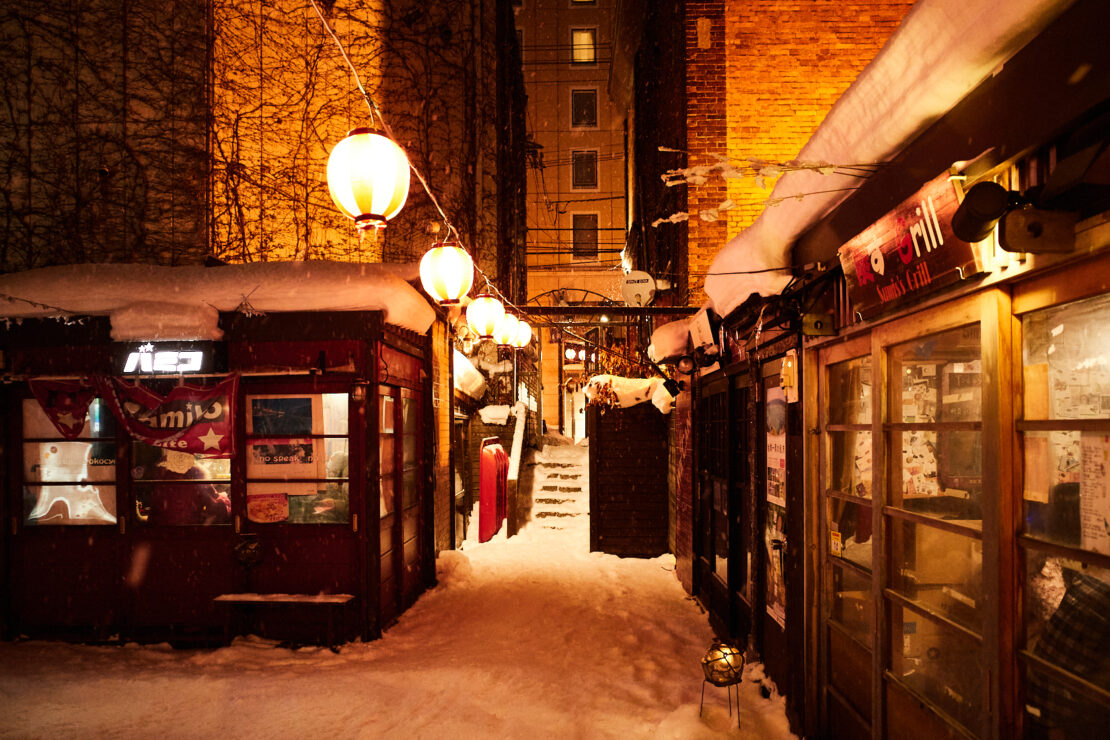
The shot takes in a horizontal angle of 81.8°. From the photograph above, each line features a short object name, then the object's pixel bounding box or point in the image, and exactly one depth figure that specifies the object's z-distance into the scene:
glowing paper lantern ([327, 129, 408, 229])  5.56
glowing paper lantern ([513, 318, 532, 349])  12.41
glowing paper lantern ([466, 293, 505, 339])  10.40
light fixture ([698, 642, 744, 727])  5.25
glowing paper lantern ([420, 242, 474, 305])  8.20
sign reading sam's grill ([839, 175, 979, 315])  3.01
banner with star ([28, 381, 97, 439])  7.99
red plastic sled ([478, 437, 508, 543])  14.85
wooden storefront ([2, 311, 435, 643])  7.99
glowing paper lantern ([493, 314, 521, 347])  10.95
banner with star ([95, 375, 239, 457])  7.86
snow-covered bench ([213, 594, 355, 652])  7.67
